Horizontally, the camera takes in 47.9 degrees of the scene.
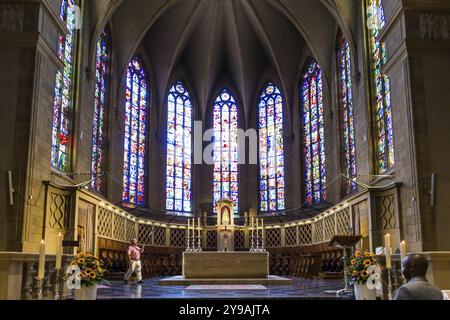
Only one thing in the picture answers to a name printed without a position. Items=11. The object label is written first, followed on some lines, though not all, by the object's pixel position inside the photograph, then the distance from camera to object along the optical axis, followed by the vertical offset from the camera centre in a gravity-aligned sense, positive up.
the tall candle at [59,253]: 7.25 -0.04
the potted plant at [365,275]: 7.10 -0.39
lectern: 9.74 +0.14
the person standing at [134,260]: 15.53 -0.31
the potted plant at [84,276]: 7.00 -0.35
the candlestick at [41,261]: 6.73 -0.14
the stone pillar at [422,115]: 11.56 +3.13
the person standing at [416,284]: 3.42 -0.25
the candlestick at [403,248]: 7.66 -0.01
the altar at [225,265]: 14.97 -0.47
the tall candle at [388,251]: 7.67 -0.05
